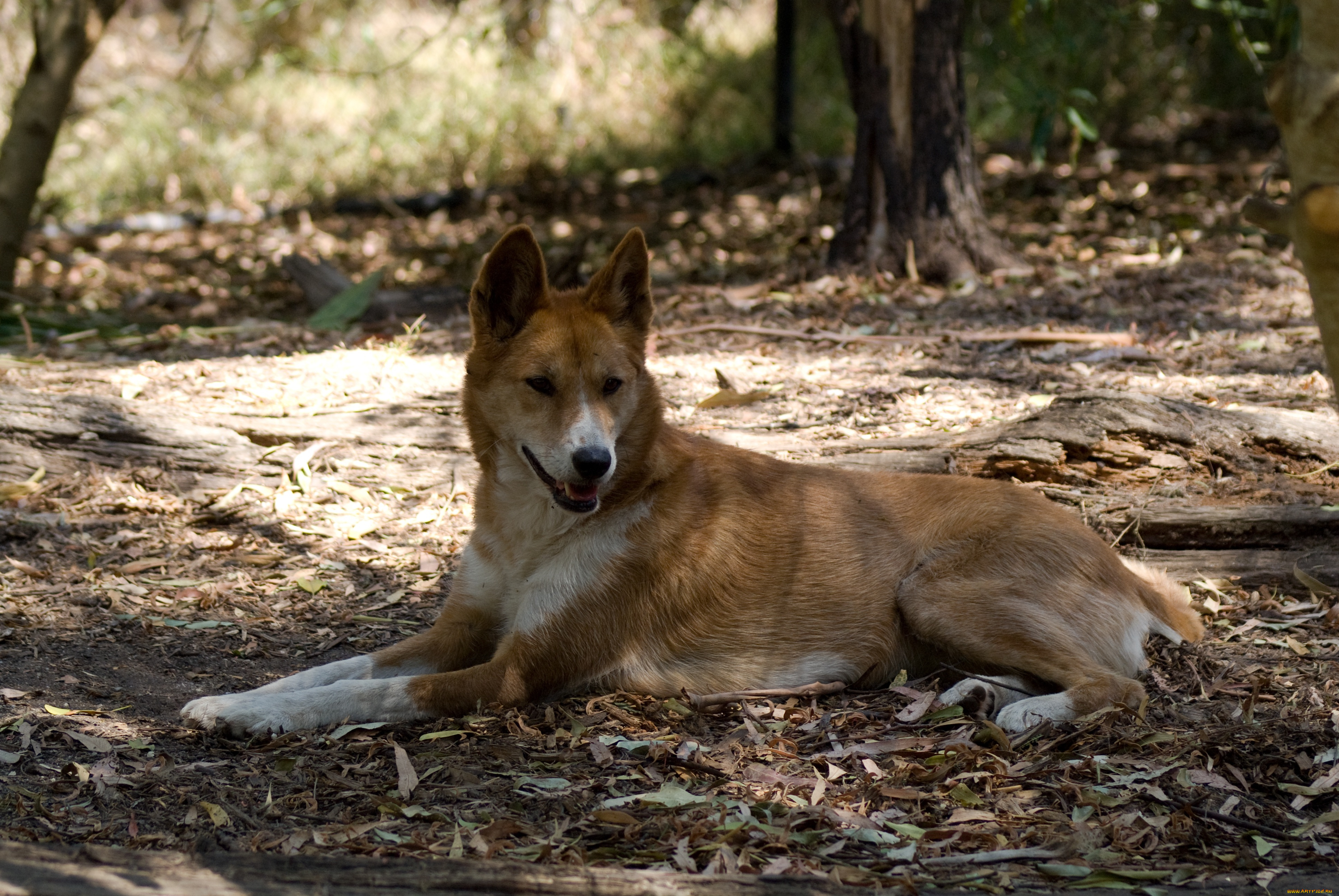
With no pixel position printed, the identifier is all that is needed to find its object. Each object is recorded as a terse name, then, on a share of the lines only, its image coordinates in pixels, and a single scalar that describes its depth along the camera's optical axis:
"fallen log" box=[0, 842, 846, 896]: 4.70
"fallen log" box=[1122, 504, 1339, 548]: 9.58
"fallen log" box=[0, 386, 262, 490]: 10.96
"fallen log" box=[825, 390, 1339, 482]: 10.16
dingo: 7.80
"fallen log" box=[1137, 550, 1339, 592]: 9.49
